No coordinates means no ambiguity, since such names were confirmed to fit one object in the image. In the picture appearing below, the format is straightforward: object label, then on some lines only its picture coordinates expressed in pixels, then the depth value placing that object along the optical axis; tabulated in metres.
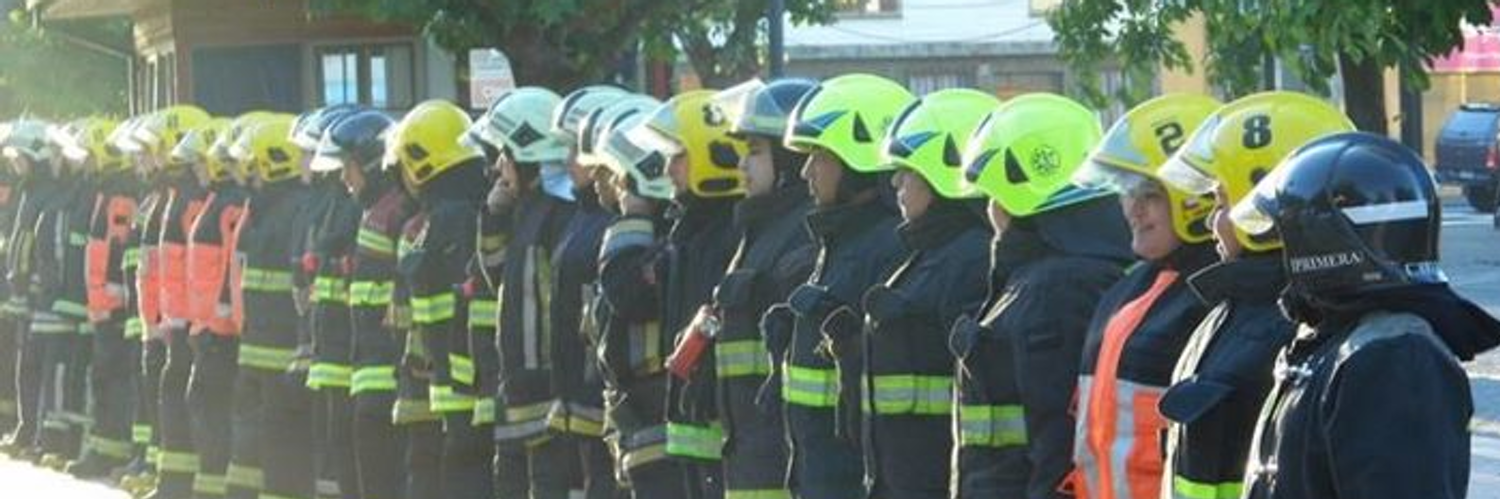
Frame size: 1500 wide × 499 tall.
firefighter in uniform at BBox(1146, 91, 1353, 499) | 6.24
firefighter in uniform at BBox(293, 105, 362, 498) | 13.55
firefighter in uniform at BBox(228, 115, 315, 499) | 14.48
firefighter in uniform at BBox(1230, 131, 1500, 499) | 5.37
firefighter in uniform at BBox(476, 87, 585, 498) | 11.34
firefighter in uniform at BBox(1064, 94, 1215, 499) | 6.75
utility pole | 17.55
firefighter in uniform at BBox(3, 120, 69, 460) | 19.69
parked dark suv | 44.83
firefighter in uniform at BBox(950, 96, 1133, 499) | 7.62
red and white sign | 22.08
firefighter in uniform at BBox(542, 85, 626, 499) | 11.09
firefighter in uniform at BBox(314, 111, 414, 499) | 13.12
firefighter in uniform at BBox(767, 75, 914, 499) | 8.77
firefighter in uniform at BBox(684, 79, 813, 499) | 9.41
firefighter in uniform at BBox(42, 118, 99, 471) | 18.80
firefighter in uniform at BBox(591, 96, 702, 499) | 10.41
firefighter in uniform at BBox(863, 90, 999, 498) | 8.41
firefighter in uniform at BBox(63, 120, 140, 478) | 17.89
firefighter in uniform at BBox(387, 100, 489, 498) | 12.47
